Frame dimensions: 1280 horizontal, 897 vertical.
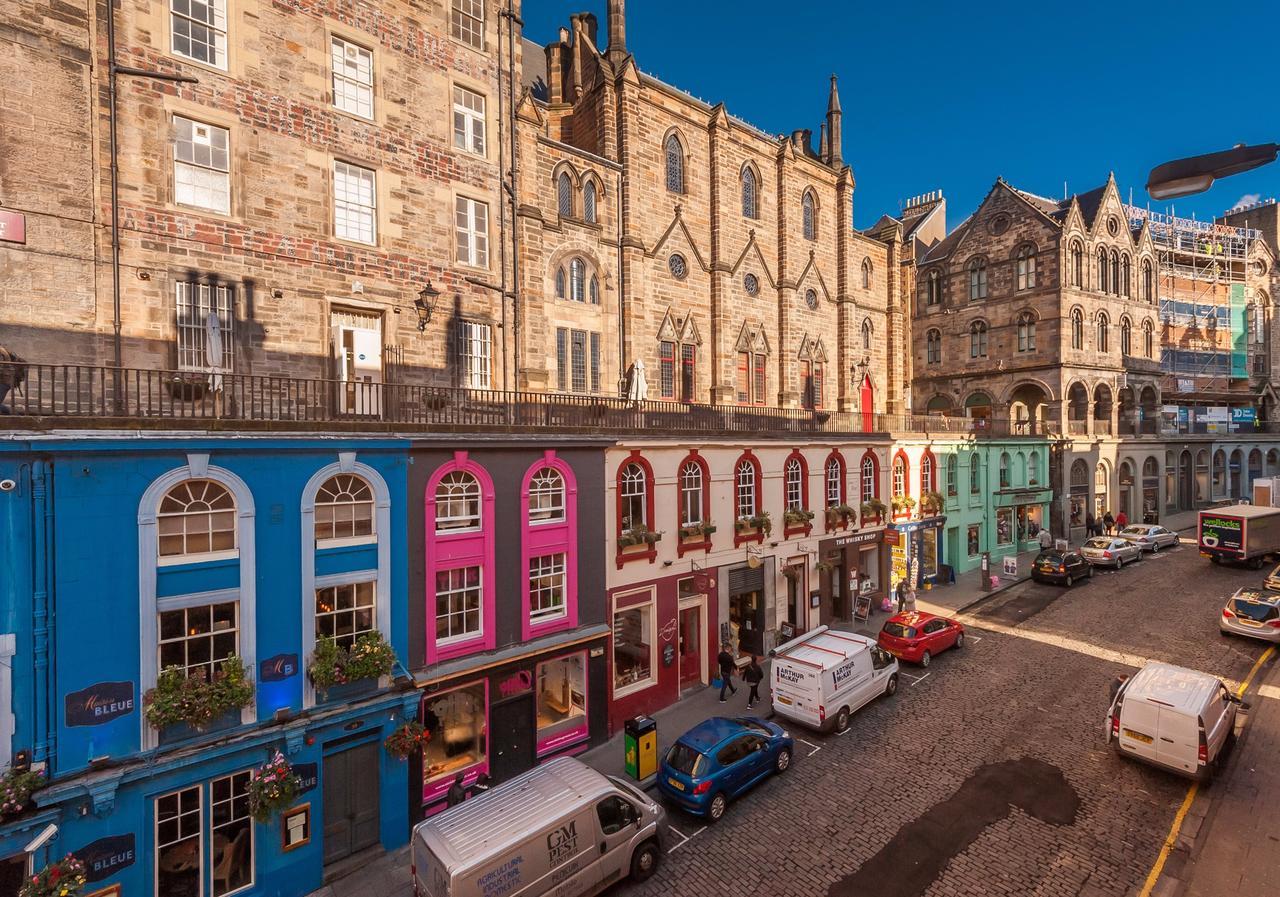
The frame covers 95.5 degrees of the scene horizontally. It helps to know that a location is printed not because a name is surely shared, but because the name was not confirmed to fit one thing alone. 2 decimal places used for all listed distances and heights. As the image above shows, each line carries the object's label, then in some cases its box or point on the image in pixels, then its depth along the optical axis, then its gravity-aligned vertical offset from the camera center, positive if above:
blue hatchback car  11.98 -6.92
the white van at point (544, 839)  8.73 -6.36
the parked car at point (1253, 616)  19.61 -6.12
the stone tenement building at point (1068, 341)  38.59 +7.12
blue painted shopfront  8.81 -3.26
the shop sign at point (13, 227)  11.77 +4.53
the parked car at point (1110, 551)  29.95 -5.86
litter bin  13.45 -7.11
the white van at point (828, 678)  15.00 -6.37
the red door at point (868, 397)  33.97 +2.60
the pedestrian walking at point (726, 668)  17.55 -6.82
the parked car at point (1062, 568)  27.42 -6.16
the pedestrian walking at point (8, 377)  9.39 +1.25
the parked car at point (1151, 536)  33.19 -5.68
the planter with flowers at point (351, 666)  10.96 -4.25
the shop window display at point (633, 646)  16.88 -6.01
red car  19.08 -6.56
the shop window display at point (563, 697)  15.02 -6.68
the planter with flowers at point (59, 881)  8.02 -6.11
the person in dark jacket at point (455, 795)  12.20 -7.44
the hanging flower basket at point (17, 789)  8.14 -4.86
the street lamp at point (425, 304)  16.44 +4.03
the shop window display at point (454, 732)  12.95 -6.56
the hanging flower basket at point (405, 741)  11.57 -5.91
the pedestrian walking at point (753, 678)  17.06 -6.97
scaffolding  47.97 +11.44
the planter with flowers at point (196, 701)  9.40 -4.22
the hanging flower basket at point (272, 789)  9.92 -5.93
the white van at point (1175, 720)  12.11 -6.12
